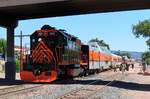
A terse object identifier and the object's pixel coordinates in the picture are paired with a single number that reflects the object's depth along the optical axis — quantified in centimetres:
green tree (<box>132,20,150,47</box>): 5162
